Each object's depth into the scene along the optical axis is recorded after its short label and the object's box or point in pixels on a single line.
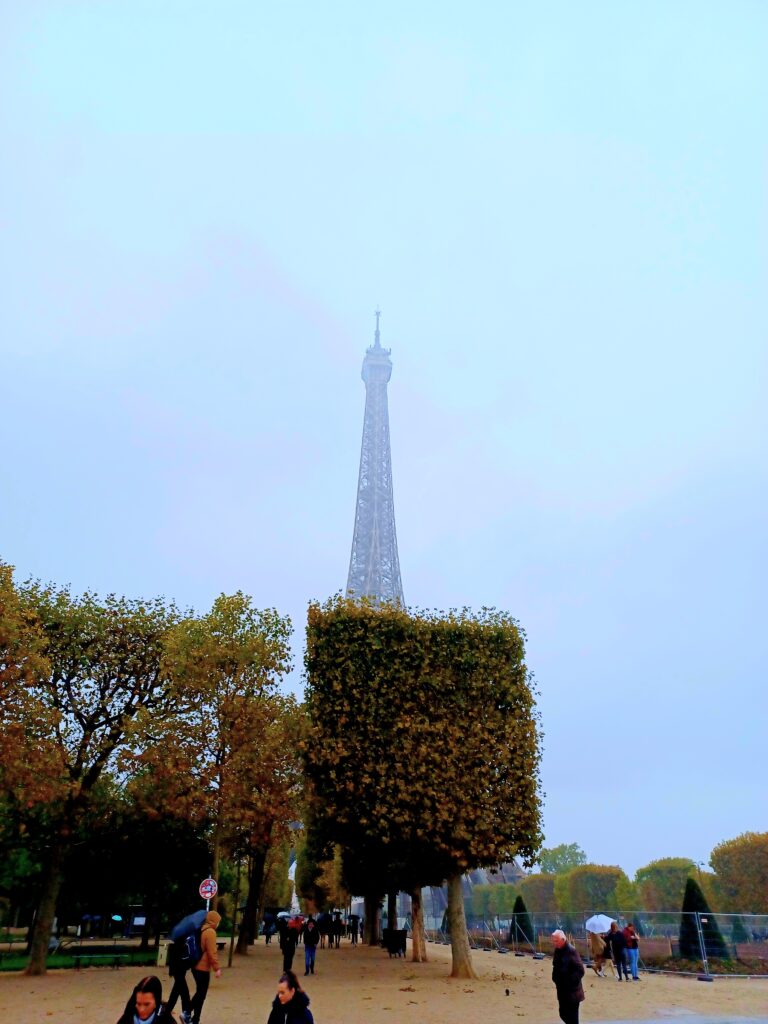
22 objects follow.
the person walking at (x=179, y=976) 12.01
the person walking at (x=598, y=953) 26.02
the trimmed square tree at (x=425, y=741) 22.59
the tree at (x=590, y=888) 73.88
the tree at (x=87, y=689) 25.28
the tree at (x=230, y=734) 23.56
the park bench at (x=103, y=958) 28.12
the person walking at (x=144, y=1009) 6.75
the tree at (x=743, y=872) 55.72
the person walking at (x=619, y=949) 24.09
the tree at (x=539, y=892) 85.69
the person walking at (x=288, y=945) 20.75
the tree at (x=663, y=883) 69.38
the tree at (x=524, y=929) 37.44
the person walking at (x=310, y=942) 24.56
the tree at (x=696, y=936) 25.88
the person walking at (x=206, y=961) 11.83
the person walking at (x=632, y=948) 24.16
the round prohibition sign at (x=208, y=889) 18.83
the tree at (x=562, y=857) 164.25
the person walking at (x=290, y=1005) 7.21
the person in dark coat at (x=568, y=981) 11.02
